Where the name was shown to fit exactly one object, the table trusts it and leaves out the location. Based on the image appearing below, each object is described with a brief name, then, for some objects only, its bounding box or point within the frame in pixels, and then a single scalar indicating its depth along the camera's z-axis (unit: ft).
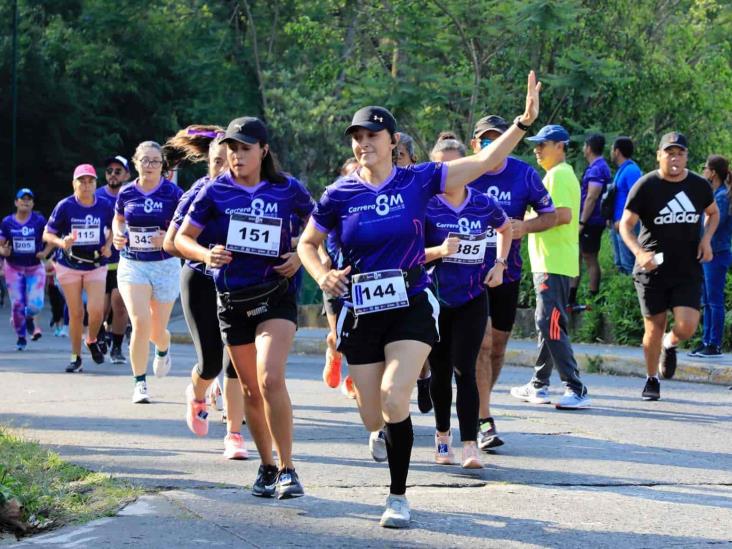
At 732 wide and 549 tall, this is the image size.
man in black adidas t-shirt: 38.04
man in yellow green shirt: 35.78
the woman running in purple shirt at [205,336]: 27.35
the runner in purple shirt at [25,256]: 62.49
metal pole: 112.57
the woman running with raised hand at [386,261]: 22.39
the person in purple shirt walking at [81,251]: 46.91
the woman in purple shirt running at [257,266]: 24.11
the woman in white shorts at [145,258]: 38.11
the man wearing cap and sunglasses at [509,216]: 30.42
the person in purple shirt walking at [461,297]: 27.43
